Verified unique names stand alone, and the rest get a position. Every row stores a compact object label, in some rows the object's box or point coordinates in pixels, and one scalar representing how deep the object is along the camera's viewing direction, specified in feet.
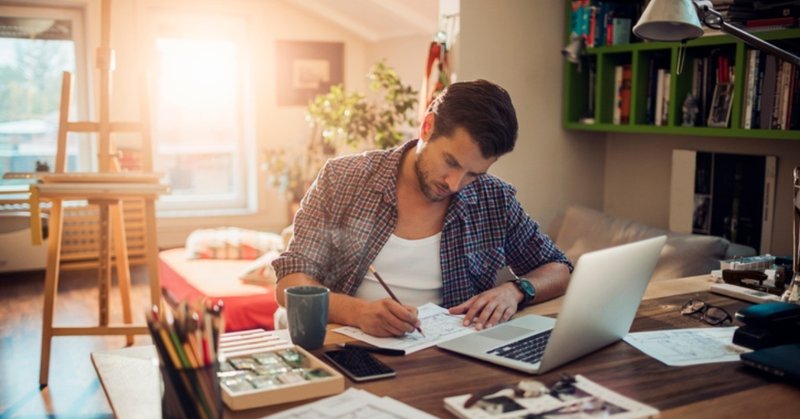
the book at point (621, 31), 10.97
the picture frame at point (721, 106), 9.63
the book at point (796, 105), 8.73
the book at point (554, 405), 3.59
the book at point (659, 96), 10.57
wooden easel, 10.28
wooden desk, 3.88
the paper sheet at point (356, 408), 3.62
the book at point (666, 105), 10.48
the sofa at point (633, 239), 9.55
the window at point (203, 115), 20.18
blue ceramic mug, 4.62
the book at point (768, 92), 8.99
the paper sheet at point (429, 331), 4.79
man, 5.83
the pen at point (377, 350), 4.61
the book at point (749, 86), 9.13
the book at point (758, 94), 9.08
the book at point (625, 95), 11.07
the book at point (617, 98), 11.18
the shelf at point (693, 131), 8.87
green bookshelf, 9.18
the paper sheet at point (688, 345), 4.62
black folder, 4.17
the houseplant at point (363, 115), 13.29
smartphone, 4.20
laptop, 4.18
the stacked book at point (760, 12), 8.69
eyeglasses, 5.52
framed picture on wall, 20.68
